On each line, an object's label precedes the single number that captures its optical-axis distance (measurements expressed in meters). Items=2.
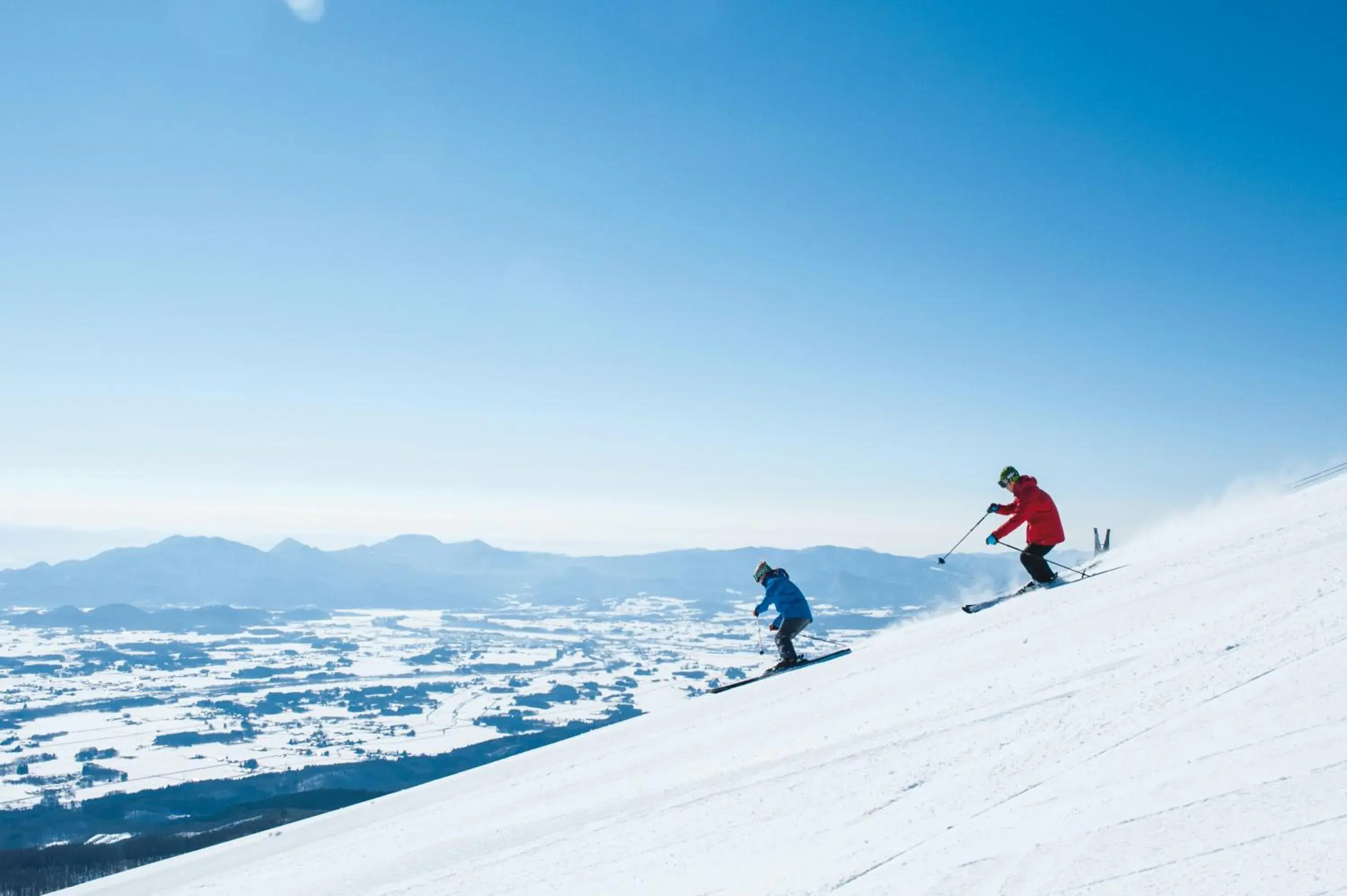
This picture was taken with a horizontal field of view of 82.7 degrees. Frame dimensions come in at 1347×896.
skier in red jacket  12.57
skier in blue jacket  13.05
